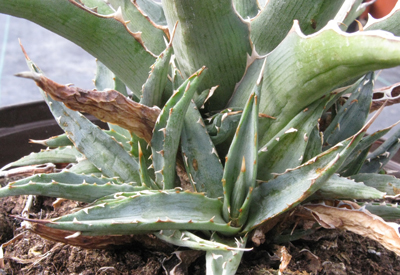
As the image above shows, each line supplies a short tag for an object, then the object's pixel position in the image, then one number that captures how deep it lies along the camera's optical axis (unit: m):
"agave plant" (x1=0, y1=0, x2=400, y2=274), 0.48
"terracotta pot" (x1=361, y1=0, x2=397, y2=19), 2.66
